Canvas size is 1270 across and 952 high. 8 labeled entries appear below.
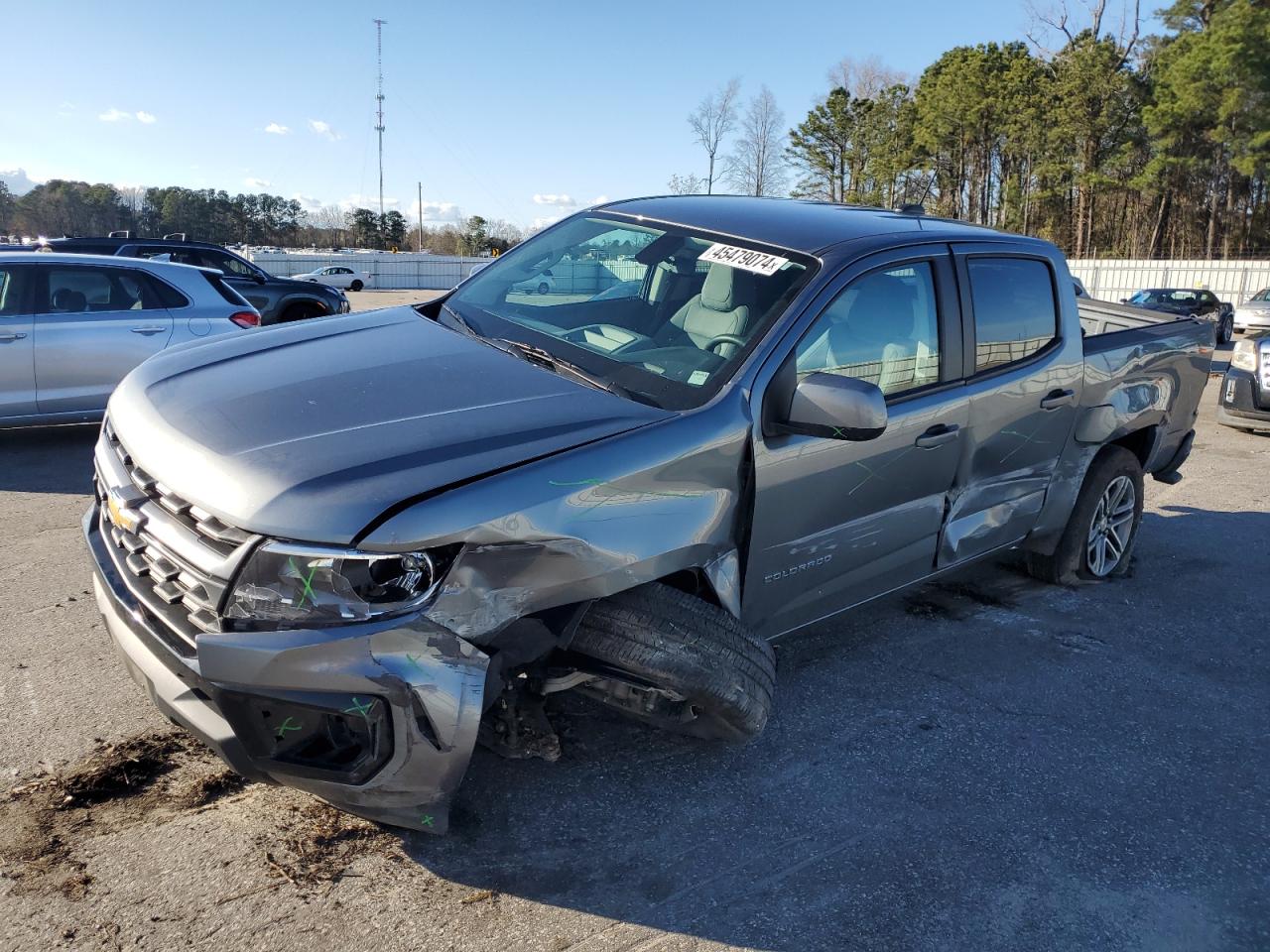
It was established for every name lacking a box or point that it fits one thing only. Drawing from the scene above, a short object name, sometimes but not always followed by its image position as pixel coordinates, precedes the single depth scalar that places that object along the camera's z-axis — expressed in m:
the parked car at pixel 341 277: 45.75
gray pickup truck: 2.35
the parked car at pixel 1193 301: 25.31
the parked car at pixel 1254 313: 20.45
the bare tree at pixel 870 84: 63.84
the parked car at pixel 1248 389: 10.45
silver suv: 7.28
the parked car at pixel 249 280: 13.94
